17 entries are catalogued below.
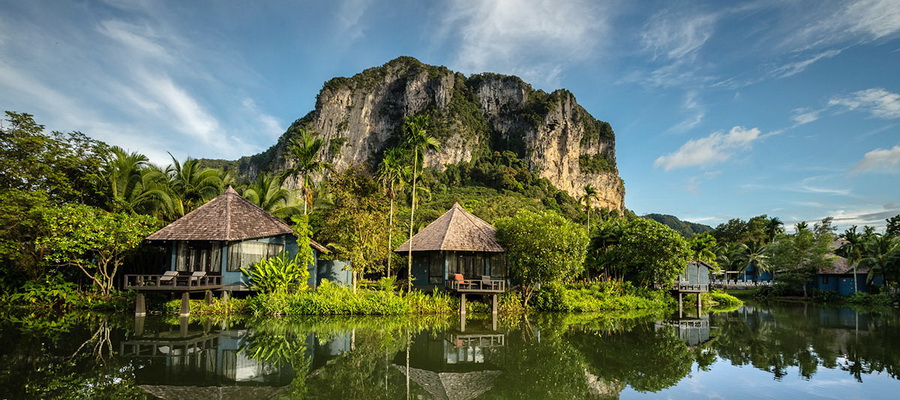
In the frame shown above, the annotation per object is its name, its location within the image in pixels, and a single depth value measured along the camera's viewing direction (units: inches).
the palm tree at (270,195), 1127.0
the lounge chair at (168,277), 717.9
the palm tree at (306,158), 889.9
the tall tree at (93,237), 741.9
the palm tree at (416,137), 879.1
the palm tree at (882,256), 1312.0
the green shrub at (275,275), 788.0
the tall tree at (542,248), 903.7
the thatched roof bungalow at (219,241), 792.9
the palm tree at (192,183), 1047.6
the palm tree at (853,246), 1525.6
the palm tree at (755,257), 1868.8
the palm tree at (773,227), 2144.4
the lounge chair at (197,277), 737.6
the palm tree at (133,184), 924.0
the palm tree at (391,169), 905.5
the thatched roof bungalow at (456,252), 938.7
